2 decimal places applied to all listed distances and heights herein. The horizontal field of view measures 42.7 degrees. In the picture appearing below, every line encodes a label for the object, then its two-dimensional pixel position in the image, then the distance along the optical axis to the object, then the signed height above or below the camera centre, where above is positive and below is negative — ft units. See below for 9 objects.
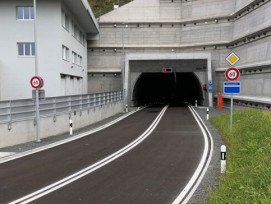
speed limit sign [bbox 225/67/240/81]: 51.88 +1.04
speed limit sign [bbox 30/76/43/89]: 53.78 -0.18
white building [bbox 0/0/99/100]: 96.58 +9.74
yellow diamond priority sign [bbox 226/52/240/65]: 52.80 +3.49
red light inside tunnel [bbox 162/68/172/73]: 141.38 +4.85
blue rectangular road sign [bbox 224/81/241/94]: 52.39 -0.93
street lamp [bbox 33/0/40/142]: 52.69 -6.08
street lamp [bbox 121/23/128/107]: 125.49 -6.25
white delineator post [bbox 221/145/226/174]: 29.75 -6.98
